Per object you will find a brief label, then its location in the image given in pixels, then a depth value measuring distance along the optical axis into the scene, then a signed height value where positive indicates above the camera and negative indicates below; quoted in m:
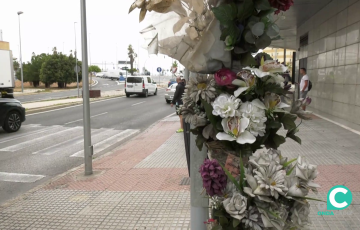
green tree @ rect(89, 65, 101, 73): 106.28 +3.26
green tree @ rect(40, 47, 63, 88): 50.62 +1.37
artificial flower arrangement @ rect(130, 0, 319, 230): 1.81 -0.16
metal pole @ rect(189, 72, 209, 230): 2.44 -0.86
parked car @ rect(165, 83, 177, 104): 23.08 -1.03
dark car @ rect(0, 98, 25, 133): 11.27 -1.23
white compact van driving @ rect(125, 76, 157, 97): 28.77 -0.60
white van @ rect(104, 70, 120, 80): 87.64 +1.32
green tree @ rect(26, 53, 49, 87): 56.12 +1.85
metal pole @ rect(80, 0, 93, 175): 5.94 -0.40
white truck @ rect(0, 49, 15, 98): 18.75 +0.51
